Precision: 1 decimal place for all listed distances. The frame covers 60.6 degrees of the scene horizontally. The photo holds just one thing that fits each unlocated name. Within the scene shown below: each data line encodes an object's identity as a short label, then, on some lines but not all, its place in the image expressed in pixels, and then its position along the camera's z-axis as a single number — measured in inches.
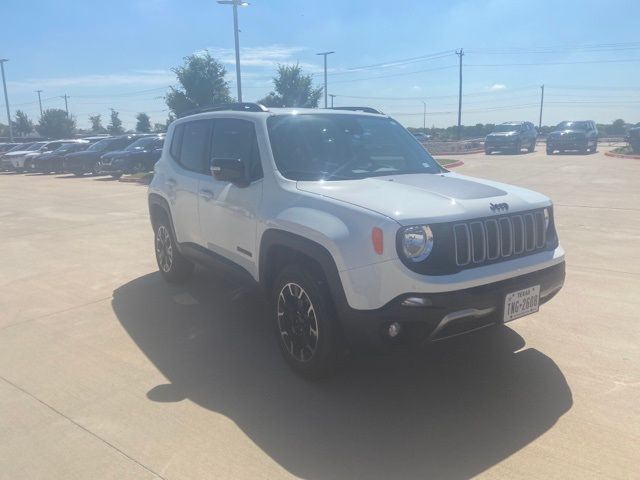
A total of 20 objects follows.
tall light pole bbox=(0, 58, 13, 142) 1979.2
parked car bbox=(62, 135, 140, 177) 940.6
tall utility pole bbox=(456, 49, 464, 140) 2027.6
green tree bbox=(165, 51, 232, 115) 1061.8
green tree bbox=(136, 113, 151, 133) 2349.9
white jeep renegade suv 128.6
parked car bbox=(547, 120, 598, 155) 1151.0
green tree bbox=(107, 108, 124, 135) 2856.8
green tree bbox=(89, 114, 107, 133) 3185.5
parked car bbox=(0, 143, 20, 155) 1375.5
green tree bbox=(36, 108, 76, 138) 2509.8
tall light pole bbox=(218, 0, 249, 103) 909.8
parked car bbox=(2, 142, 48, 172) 1128.8
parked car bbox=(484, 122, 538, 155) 1202.6
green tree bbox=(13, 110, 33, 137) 2630.4
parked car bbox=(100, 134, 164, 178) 845.2
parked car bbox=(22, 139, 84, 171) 1090.7
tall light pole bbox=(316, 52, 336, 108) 1572.6
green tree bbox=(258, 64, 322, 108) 1176.8
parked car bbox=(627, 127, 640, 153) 1074.1
